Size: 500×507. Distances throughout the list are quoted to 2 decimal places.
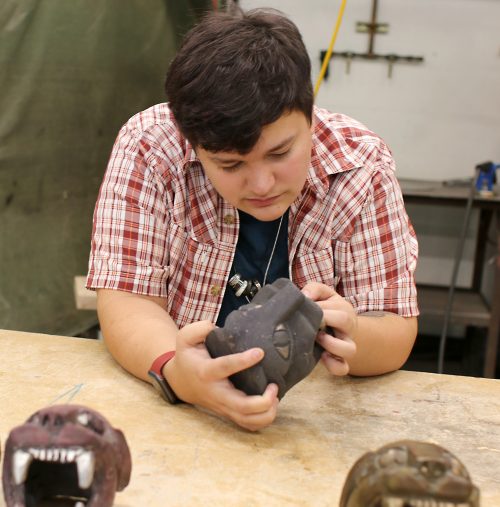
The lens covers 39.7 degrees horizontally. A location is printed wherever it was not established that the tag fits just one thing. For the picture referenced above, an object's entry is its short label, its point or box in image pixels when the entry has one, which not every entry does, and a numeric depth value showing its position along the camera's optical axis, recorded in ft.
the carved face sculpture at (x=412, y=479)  2.08
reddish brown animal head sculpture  2.31
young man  3.47
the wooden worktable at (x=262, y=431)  2.93
